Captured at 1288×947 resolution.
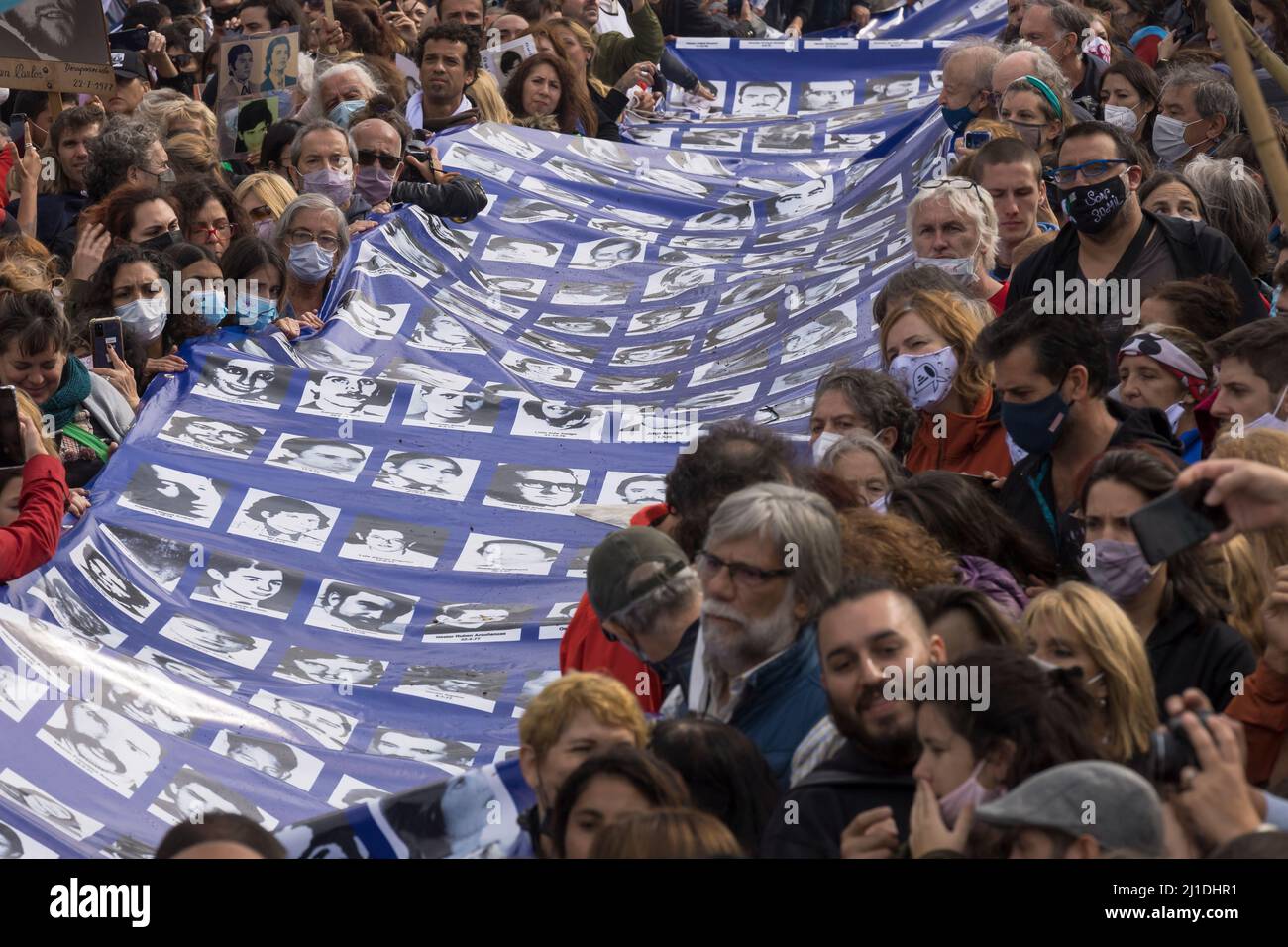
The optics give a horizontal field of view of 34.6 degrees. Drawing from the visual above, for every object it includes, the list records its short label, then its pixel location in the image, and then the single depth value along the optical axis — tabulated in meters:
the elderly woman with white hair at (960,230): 8.11
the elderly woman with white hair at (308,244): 9.97
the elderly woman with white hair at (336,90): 12.15
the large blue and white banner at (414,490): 6.19
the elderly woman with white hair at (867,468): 5.97
